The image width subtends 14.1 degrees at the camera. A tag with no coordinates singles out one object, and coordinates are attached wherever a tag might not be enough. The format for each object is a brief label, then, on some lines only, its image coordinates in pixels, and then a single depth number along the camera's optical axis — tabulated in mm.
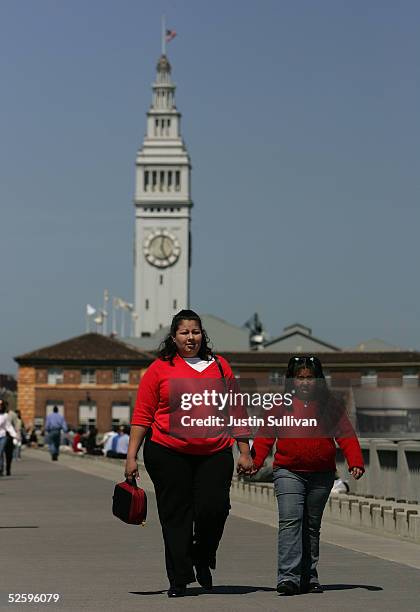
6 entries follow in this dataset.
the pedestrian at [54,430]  43719
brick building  148750
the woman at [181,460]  10219
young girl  10516
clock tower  196125
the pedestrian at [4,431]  32156
